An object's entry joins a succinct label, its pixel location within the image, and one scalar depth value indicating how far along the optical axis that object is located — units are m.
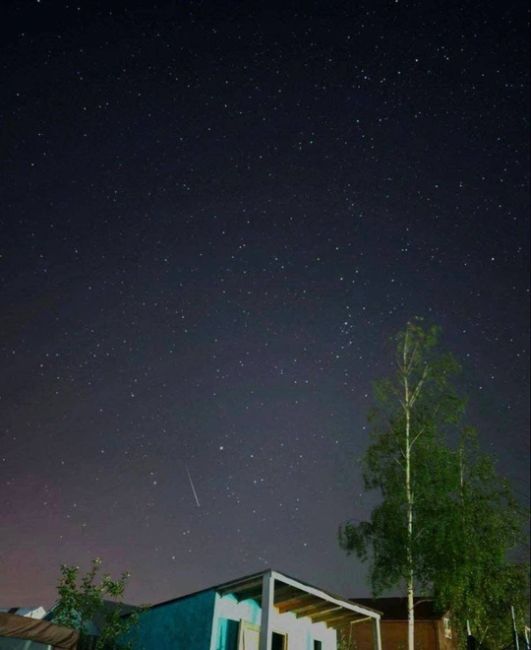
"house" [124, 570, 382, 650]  16.86
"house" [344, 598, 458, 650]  36.59
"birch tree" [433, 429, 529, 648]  21.95
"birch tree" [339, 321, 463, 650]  22.28
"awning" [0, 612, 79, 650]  13.45
